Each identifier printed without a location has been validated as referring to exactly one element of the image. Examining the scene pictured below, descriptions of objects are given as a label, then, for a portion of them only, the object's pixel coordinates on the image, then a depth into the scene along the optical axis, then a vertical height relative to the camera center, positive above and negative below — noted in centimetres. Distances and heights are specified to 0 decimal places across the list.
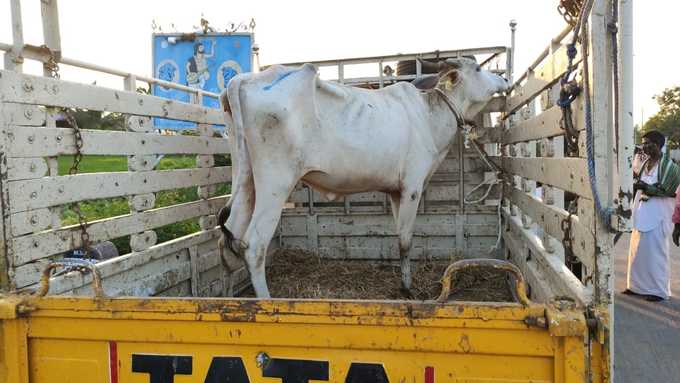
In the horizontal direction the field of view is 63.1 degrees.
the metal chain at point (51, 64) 275 +55
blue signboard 620 +124
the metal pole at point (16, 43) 252 +61
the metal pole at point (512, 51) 515 +94
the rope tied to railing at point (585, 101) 180 +18
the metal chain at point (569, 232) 232 -35
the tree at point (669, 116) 4847 +272
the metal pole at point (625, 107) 174 +13
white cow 322 +9
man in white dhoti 630 -89
